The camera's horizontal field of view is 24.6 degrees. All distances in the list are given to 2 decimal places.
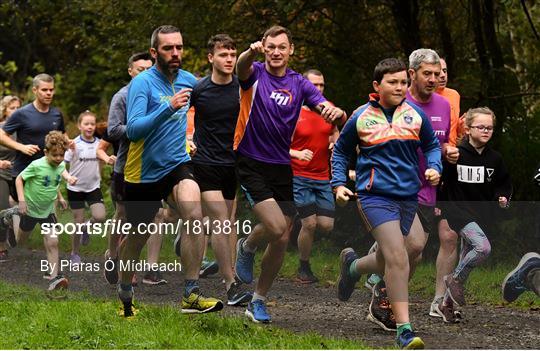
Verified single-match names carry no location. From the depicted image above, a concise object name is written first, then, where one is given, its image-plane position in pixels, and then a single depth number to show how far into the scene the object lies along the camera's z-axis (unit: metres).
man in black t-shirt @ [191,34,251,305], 10.81
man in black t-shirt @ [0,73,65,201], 14.35
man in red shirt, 13.23
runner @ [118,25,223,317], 9.29
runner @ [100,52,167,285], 11.64
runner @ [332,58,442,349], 8.76
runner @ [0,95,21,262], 15.44
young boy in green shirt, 13.24
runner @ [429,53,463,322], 10.58
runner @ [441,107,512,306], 10.42
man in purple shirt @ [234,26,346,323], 9.77
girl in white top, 14.97
